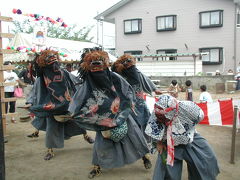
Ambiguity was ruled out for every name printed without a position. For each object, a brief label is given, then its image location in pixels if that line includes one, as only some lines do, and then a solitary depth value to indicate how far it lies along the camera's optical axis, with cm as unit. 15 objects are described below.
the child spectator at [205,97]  716
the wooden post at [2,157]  228
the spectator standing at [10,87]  768
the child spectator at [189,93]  787
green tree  2730
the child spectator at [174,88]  850
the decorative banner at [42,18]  621
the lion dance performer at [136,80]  481
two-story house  1933
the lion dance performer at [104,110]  394
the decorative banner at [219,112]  579
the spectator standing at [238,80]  1398
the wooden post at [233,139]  437
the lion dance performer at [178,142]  287
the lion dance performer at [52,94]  477
